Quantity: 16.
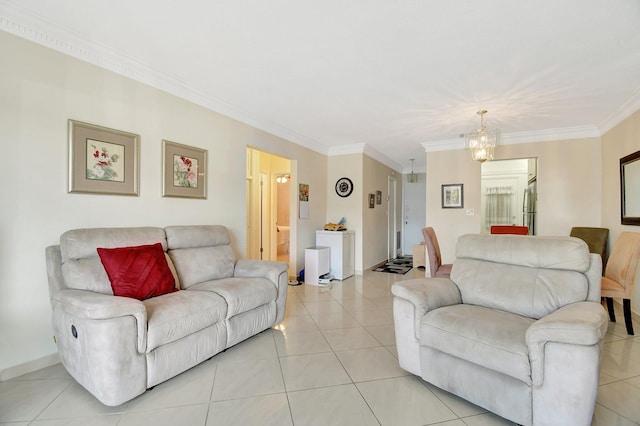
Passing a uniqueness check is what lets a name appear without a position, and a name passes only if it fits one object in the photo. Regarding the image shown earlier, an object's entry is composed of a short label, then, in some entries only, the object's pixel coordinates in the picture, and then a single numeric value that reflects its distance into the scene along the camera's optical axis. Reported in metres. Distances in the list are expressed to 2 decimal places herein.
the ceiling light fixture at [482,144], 3.58
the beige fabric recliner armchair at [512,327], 1.38
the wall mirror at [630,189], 3.28
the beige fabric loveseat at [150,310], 1.66
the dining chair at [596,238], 3.89
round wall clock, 5.58
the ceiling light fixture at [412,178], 7.12
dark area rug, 5.86
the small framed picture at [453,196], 5.14
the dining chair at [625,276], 2.73
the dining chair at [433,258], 3.50
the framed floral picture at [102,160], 2.27
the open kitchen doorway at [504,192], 6.86
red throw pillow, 2.07
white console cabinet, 5.07
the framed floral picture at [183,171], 2.92
